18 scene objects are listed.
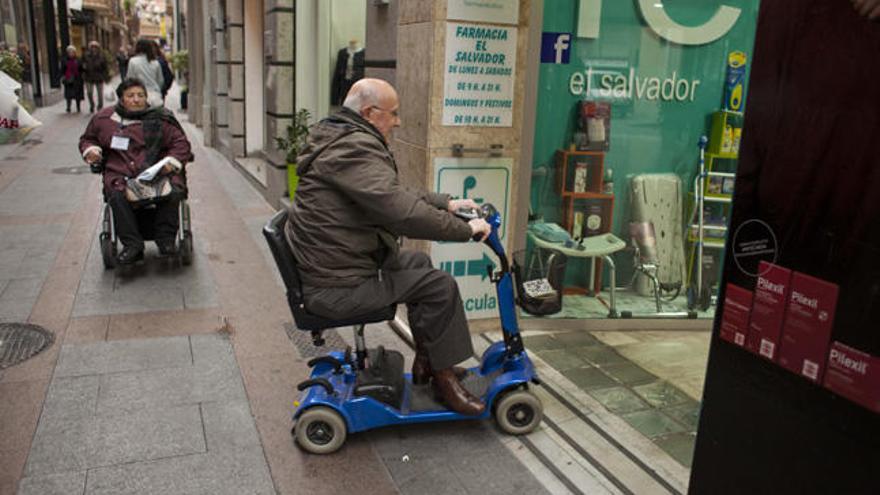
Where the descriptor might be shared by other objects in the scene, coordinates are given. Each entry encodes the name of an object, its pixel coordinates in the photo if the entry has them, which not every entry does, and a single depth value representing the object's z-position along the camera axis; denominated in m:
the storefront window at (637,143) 5.10
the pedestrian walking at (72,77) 18.47
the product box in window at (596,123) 5.18
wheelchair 6.06
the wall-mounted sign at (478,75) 4.60
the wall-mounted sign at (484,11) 4.52
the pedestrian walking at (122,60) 22.53
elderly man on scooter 3.16
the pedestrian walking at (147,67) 11.69
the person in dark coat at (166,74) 15.01
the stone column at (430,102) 4.59
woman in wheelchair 5.90
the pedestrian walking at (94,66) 18.50
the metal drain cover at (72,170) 10.87
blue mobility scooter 3.36
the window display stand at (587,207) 5.30
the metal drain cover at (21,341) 4.33
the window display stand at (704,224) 5.66
